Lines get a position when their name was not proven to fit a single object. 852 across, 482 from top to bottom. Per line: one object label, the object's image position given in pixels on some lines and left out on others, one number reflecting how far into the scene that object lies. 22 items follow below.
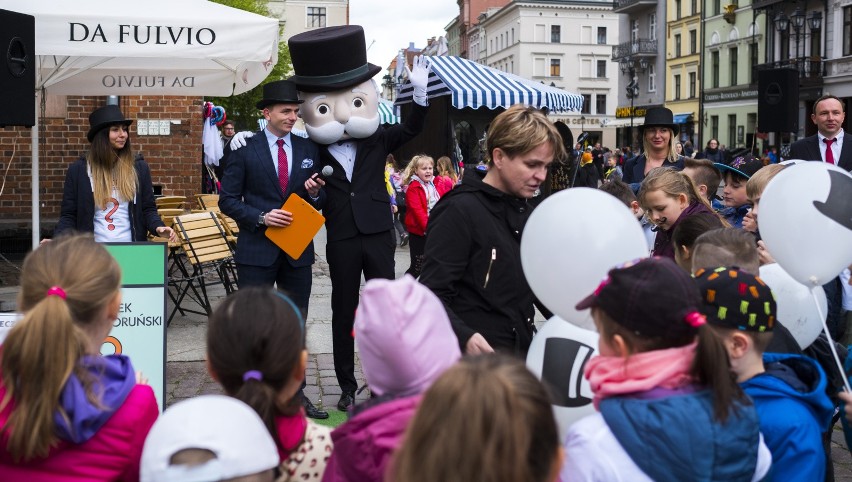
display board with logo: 5.28
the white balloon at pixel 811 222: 3.40
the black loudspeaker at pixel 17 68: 6.02
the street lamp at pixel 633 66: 68.60
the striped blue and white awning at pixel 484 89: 17.44
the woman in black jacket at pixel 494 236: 3.74
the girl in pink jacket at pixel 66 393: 2.41
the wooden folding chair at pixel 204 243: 8.86
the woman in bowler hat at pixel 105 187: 6.67
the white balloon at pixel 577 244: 3.02
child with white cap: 2.01
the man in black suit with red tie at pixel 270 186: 5.96
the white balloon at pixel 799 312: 3.51
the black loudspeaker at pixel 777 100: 11.23
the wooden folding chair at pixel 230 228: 10.34
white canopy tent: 6.82
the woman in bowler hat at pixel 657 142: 7.37
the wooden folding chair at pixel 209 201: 12.48
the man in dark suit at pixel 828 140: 7.88
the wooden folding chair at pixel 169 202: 11.78
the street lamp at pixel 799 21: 45.62
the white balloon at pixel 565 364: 3.07
